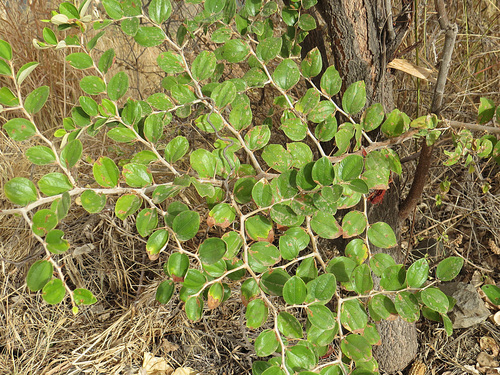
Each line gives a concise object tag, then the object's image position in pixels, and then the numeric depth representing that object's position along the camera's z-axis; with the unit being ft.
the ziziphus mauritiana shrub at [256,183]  1.98
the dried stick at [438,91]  2.53
